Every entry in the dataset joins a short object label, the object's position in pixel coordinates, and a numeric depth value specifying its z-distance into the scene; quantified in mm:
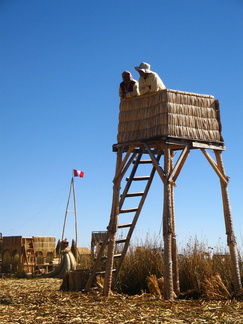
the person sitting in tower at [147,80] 11570
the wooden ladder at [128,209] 11884
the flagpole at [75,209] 23697
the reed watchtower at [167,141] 10711
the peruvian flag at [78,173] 25016
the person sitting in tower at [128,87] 11867
